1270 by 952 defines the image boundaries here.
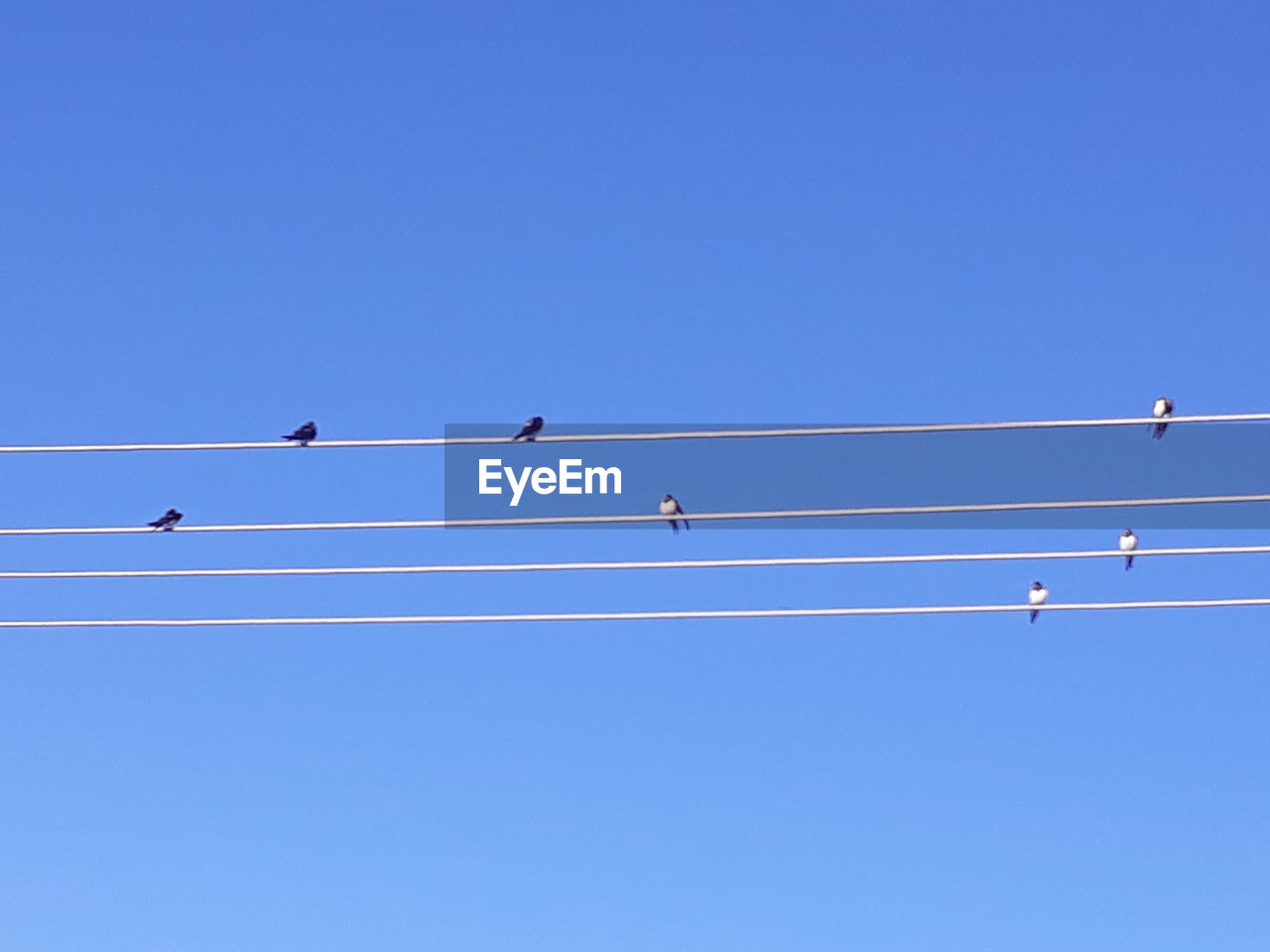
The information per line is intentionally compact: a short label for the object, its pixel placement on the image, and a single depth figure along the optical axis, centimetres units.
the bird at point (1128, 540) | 2181
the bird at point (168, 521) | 1244
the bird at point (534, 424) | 2070
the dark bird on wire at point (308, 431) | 1972
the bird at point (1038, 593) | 2347
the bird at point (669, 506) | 2089
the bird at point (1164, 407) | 2063
